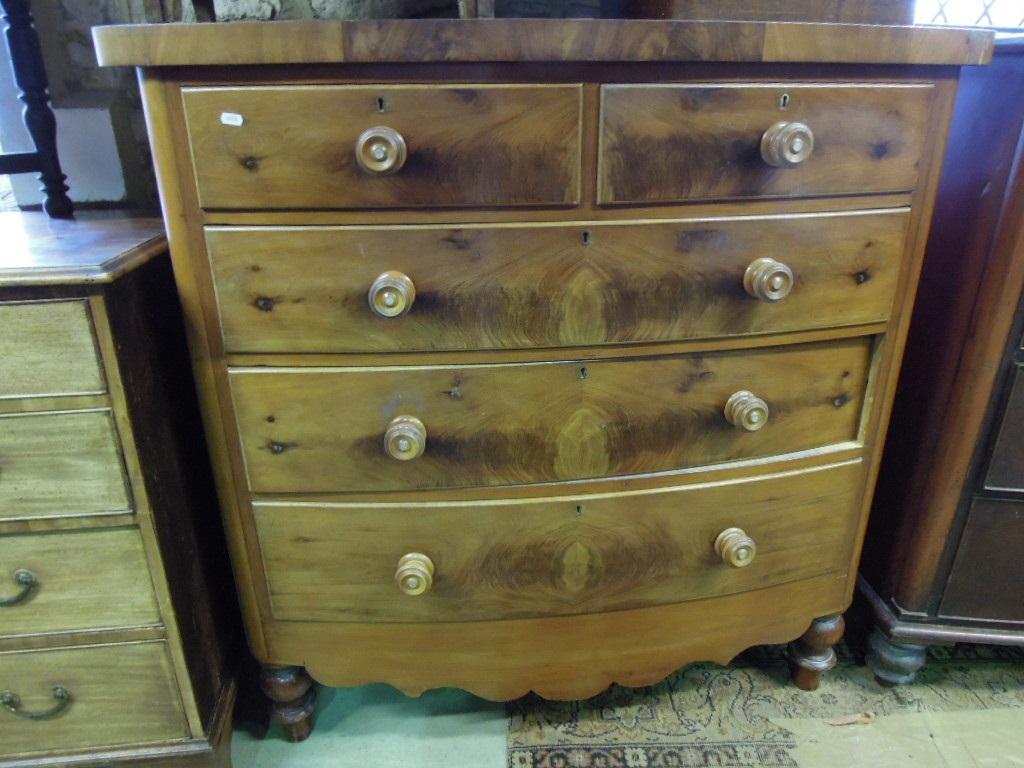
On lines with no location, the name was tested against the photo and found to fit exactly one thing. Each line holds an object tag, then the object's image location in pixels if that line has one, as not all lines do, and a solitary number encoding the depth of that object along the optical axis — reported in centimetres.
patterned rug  102
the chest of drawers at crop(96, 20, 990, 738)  68
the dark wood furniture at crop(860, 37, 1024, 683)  89
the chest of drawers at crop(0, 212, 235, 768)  71
